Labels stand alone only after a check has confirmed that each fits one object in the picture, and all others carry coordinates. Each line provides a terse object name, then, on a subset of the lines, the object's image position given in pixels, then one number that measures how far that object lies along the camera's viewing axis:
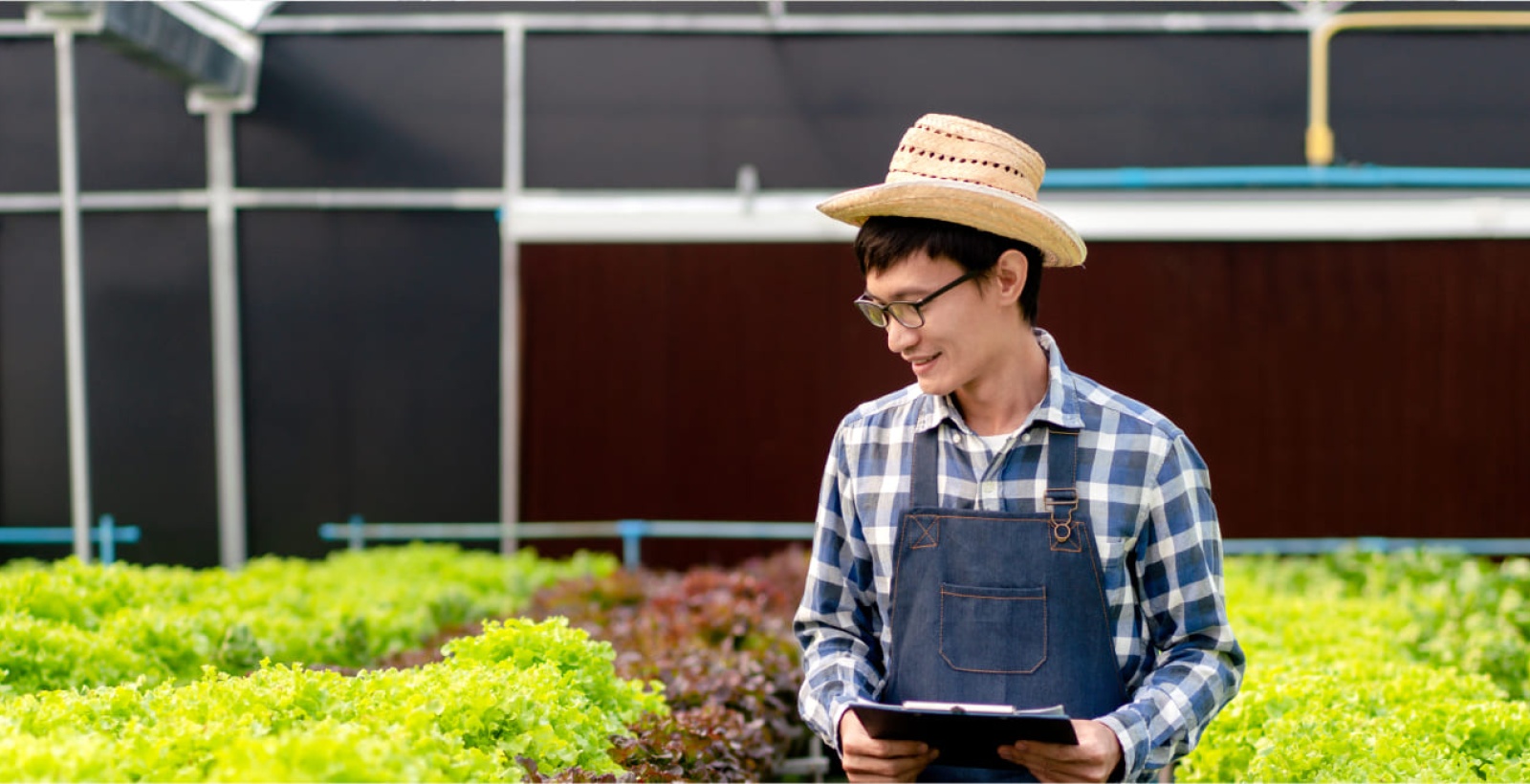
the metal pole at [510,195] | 12.52
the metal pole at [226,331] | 12.80
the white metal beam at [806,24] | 12.48
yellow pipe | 10.66
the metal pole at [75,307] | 9.56
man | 2.62
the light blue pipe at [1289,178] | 10.70
